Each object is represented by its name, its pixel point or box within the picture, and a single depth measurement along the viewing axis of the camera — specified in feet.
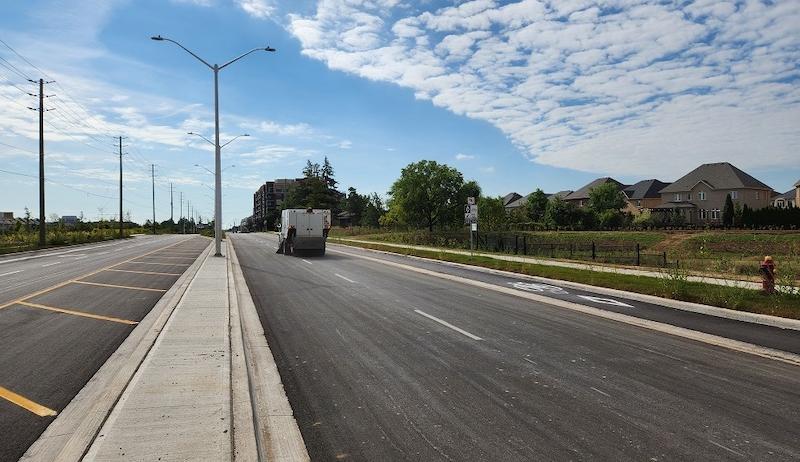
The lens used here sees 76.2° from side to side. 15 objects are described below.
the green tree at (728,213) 222.69
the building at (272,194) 590.14
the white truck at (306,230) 101.45
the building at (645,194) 326.65
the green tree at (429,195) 226.99
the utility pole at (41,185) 132.98
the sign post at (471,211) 83.30
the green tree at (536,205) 312.71
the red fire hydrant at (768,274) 39.42
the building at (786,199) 279.57
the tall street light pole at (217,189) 87.76
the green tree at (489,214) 243.70
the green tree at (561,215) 268.21
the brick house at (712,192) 256.32
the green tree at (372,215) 373.61
